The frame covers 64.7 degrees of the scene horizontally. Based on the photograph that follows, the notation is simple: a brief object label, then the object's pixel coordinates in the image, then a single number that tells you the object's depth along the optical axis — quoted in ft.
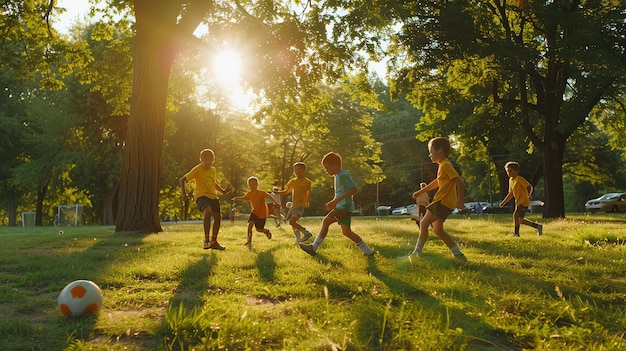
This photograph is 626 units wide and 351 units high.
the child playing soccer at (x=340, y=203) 24.03
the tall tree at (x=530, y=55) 56.49
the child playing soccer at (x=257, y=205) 34.55
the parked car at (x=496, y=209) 169.62
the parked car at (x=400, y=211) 196.83
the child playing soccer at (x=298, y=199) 35.19
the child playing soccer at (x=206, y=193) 29.78
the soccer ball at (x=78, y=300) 13.03
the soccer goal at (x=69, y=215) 106.01
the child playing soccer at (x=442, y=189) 23.13
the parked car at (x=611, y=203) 139.33
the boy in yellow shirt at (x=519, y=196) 38.78
